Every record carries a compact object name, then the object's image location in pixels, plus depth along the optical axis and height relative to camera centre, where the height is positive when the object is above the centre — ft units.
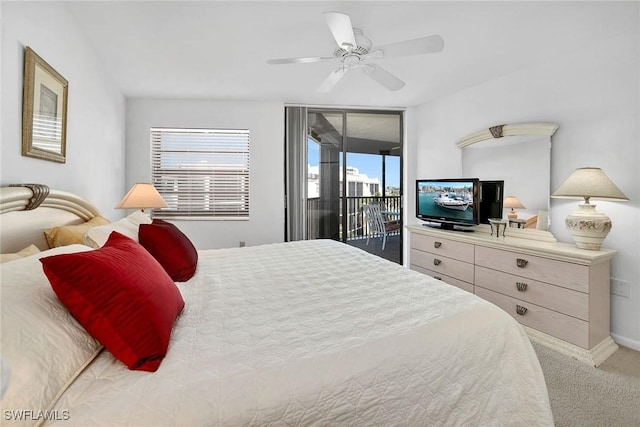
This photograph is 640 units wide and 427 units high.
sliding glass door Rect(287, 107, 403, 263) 14.14 +2.43
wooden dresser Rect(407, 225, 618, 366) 6.88 -1.79
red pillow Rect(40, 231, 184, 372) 2.80 -0.92
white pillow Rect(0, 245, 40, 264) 3.90 -0.59
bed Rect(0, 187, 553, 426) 2.38 -1.45
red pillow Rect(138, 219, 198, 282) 5.46 -0.68
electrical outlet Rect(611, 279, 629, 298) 7.50 -1.76
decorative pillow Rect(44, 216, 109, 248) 5.13 -0.41
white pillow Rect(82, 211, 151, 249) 4.87 -0.31
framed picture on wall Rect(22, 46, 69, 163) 5.22 +1.99
